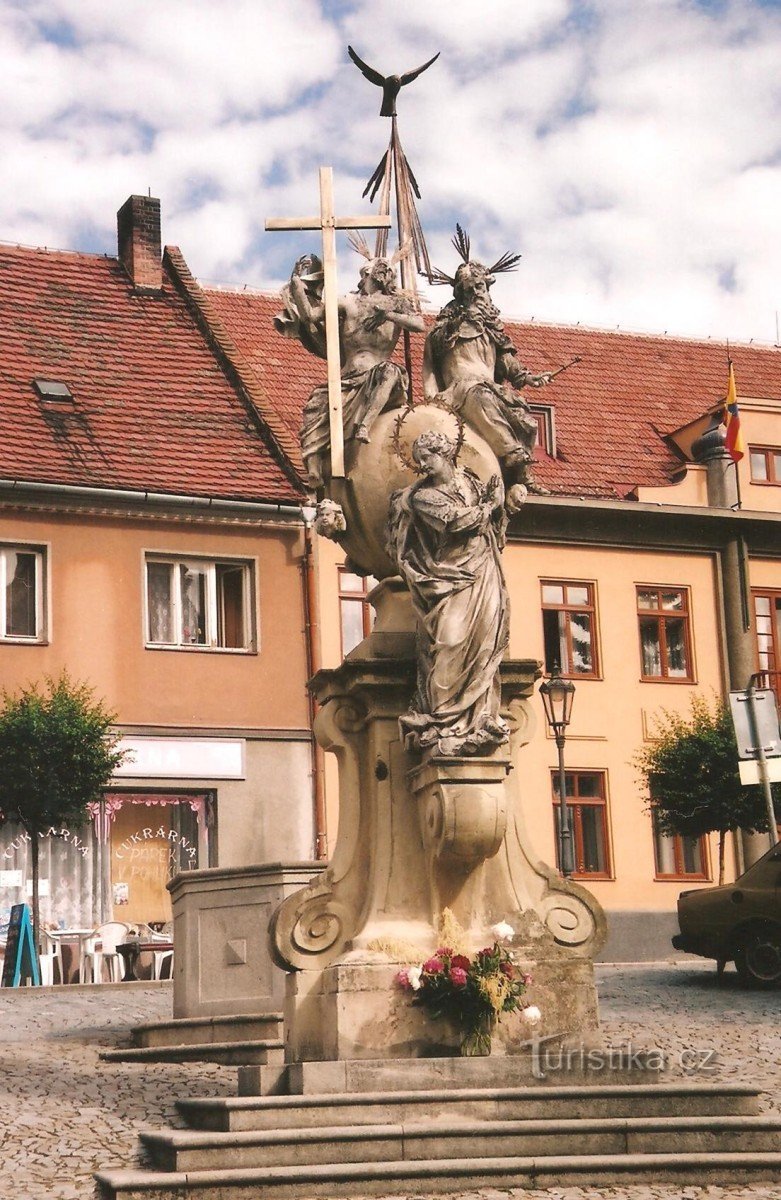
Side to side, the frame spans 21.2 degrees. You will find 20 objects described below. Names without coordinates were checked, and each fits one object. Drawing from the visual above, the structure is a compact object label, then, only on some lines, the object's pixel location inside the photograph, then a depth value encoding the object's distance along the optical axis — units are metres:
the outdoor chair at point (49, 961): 24.45
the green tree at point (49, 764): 24.69
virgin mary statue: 10.92
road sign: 16.52
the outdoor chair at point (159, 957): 23.42
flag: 32.75
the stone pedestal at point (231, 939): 14.59
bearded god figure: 11.97
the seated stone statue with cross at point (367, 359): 11.88
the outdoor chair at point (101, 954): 24.16
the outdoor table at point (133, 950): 23.39
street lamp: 24.03
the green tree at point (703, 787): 25.47
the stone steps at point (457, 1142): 8.92
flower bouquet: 10.48
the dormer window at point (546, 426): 33.19
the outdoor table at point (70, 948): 24.72
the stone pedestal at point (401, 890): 10.65
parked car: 19.14
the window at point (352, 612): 29.85
